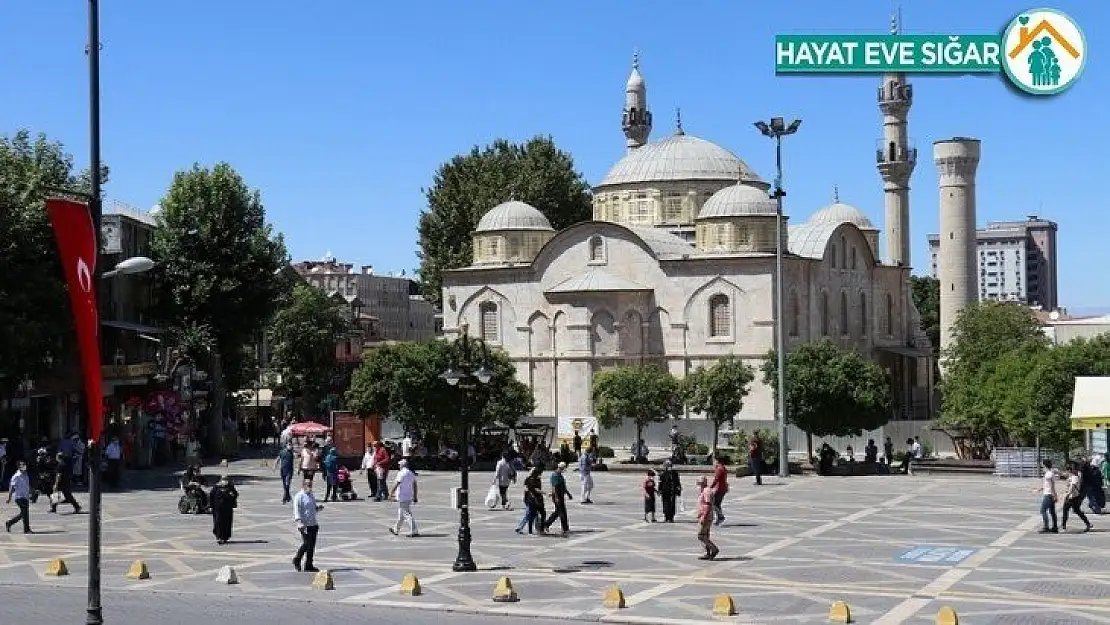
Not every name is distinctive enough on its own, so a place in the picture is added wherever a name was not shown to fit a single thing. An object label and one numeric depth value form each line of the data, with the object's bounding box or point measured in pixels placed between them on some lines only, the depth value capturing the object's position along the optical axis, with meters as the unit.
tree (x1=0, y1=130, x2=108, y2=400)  34.91
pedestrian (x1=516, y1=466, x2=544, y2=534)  26.48
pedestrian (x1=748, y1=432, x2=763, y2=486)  38.49
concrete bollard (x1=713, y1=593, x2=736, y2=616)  18.20
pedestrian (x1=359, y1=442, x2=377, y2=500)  33.56
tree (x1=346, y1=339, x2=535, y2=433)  45.06
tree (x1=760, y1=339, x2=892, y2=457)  46.56
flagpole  13.94
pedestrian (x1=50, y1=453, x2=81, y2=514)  29.98
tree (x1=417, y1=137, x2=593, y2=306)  78.75
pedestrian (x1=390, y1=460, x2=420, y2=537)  26.17
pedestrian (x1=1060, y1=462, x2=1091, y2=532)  26.69
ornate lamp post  22.06
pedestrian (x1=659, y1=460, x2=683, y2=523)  28.89
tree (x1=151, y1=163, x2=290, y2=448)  49.72
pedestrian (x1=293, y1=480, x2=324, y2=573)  21.62
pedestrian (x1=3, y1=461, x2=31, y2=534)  26.34
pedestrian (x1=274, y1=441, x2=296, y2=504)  32.22
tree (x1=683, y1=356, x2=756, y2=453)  49.84
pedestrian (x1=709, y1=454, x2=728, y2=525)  26.68
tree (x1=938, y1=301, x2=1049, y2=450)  43.94
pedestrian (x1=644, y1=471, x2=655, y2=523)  28.40
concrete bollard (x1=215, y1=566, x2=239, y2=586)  20.83
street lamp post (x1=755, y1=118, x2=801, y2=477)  41.75
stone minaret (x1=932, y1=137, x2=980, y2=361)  76.62
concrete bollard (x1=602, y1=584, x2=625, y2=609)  18.84
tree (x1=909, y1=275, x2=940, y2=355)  105.69
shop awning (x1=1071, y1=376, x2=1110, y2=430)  33.12
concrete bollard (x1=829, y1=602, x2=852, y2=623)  17.67
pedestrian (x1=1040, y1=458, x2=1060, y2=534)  26.19
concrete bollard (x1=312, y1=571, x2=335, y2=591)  20.42
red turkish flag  13.29
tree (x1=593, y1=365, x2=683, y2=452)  49.94
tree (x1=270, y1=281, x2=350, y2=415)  73.25
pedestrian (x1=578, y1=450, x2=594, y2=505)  32.19
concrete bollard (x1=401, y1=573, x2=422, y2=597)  19.92
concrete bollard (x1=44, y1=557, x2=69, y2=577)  21.61
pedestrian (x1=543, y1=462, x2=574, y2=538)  26.83
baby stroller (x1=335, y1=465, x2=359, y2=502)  33.25
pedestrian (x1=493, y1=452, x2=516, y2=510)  31.16
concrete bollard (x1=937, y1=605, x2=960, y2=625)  17.00
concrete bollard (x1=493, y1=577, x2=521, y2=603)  19.36
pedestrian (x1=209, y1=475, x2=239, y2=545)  25.14
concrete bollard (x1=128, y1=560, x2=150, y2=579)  21.45
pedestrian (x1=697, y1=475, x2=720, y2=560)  23.12
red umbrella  43.22
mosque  63.56
